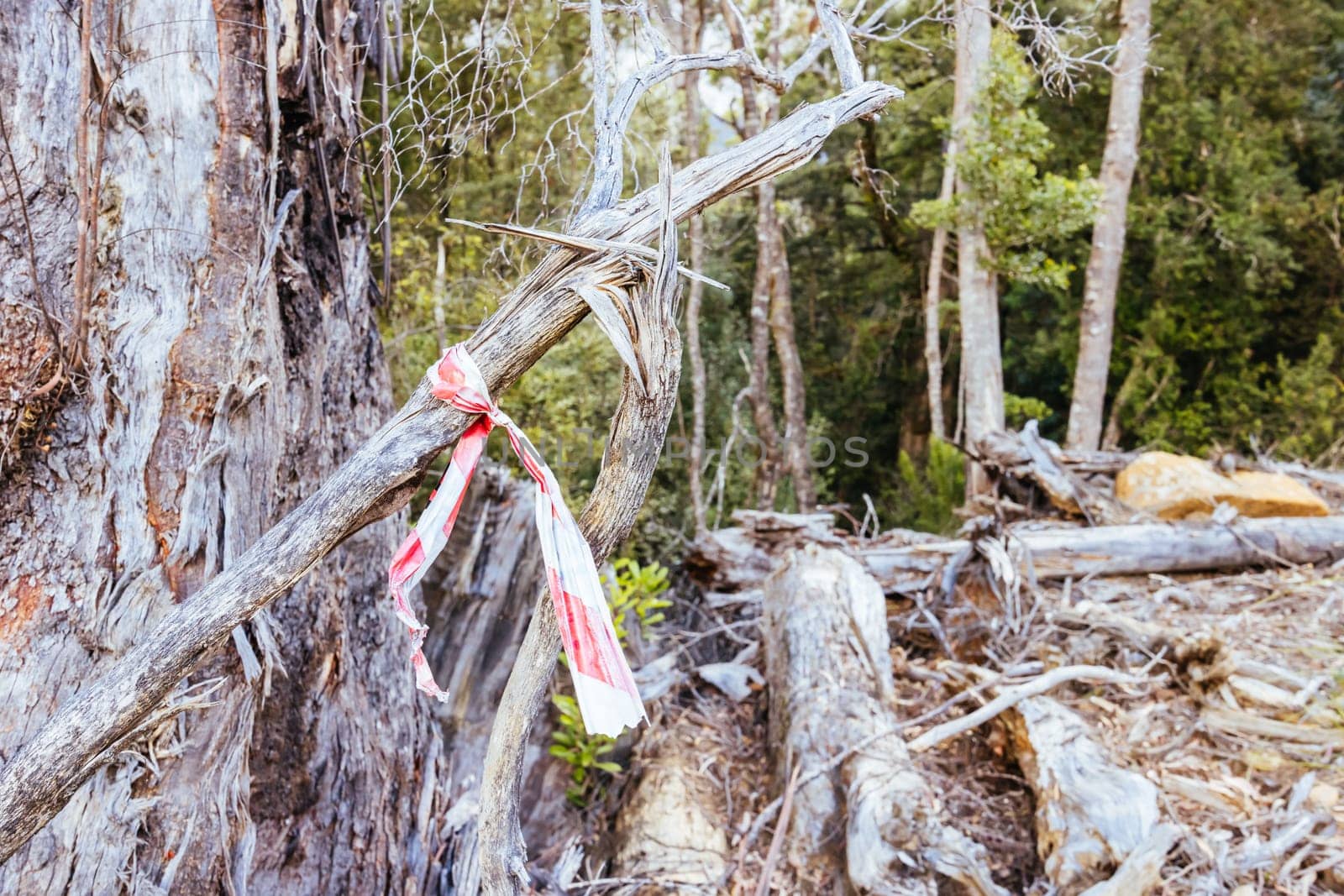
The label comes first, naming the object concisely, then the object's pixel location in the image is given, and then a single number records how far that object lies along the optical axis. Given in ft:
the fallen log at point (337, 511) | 4.07
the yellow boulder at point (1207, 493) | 17.89
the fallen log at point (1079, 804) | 8.45
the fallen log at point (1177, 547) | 15.89
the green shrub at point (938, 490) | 26.32
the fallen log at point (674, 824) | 9.41
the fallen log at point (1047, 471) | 17.78
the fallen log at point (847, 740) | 8.59
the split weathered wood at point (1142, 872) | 7.98
